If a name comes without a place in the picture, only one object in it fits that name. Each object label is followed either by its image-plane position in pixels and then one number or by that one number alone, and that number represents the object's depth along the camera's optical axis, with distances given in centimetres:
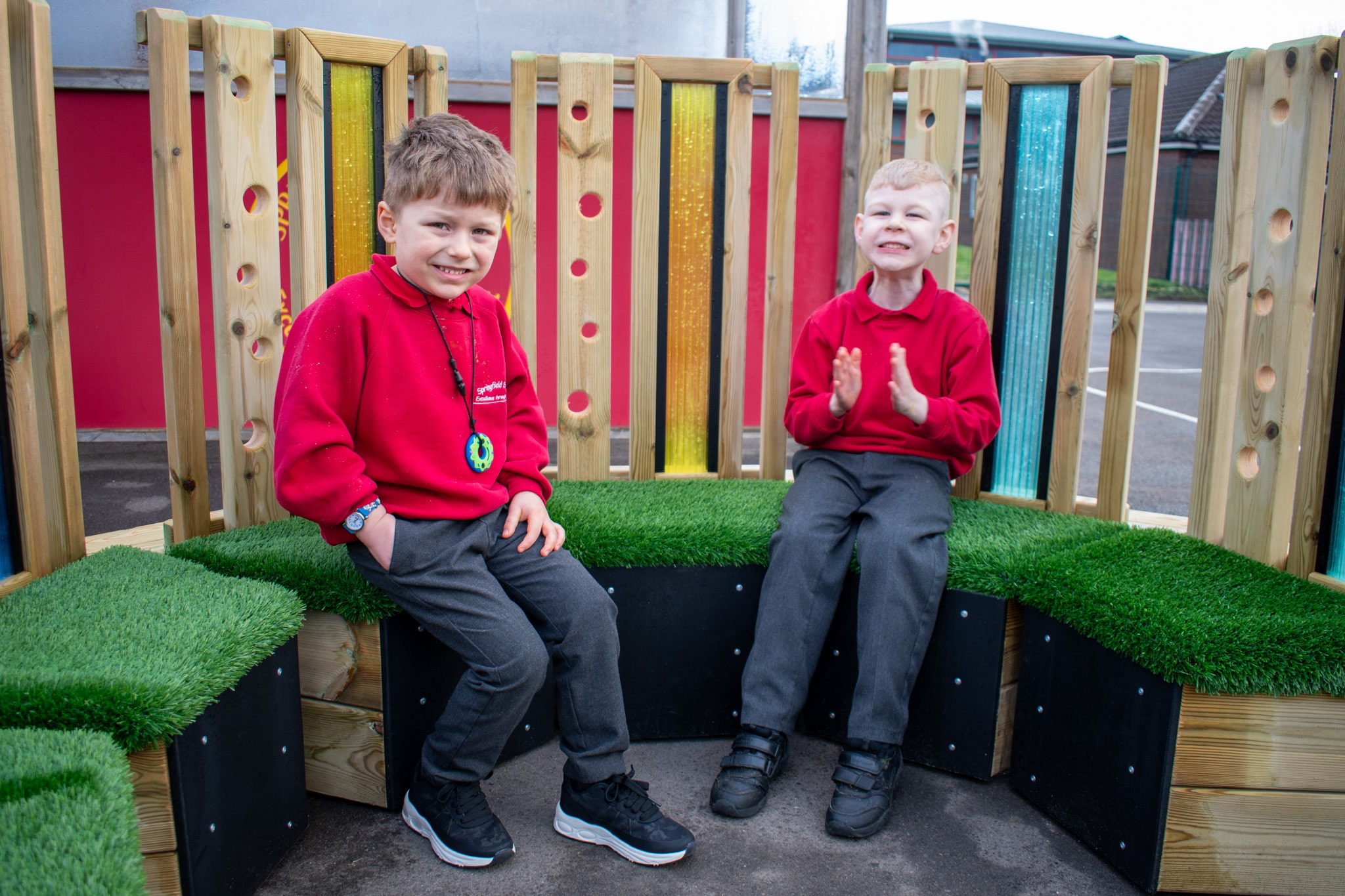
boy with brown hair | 207
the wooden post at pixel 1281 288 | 241
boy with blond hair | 233
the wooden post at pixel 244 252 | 257
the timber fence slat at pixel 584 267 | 296
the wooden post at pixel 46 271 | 225
